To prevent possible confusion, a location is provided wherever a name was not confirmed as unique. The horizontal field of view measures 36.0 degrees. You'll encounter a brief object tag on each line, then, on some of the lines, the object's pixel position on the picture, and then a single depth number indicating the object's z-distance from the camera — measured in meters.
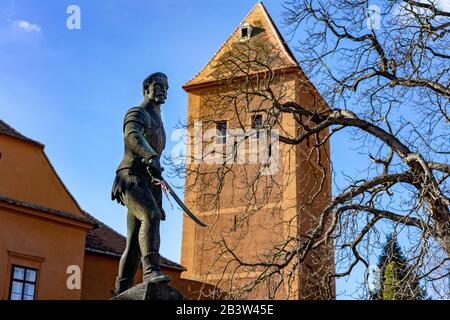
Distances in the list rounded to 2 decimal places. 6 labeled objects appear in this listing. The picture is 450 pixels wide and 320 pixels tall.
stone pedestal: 5.45
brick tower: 22.21
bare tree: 11.00
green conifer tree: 10.34
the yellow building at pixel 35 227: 18.33
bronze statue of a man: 5.97
